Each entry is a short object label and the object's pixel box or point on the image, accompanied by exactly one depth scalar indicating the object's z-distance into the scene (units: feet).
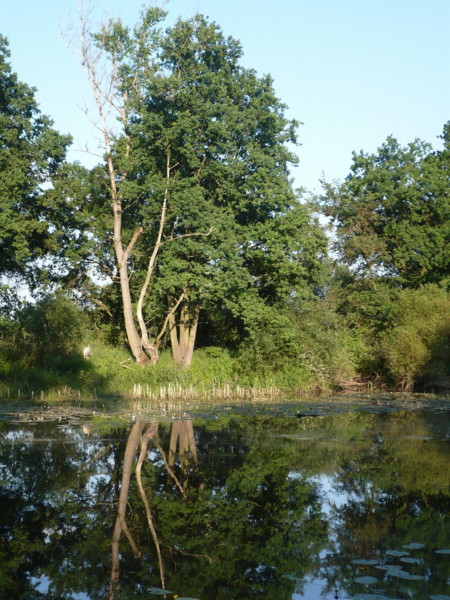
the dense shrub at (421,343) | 106.83
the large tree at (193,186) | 105.50
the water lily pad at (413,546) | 26.58
